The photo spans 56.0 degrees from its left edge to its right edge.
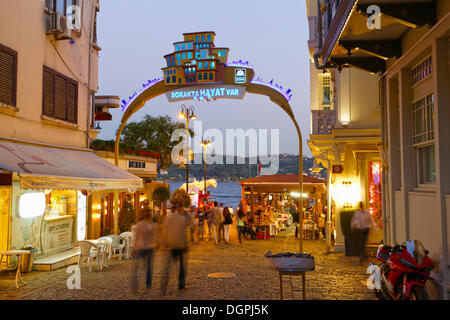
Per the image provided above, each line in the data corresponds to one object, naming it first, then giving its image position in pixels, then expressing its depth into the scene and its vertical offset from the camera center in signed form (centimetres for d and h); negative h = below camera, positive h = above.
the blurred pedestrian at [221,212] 1804 -114
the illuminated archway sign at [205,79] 1667 +429
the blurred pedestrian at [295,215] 2100 -161
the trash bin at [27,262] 1137 -204
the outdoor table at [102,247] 1189 -175
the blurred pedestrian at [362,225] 1228 -115
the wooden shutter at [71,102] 1397 +281
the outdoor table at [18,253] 982 -155
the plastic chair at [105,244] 1214 -172
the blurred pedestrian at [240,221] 1794 -150
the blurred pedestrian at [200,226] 1970 -187
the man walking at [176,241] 900 -120
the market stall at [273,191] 2086 -28
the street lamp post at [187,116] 2711 +453
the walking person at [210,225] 1863 -179
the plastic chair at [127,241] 1418 -185
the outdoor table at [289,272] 713 -146
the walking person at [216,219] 1788 -142
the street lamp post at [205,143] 3841 +392
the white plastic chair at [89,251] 1169 -180
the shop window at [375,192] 1545 -24
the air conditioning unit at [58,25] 1244 +476
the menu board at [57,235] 1289 -157
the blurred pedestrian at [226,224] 1767 -160
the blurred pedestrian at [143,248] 907 -134
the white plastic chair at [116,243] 1359 -185
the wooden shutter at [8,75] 1069 +285
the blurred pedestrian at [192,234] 1820 -211
